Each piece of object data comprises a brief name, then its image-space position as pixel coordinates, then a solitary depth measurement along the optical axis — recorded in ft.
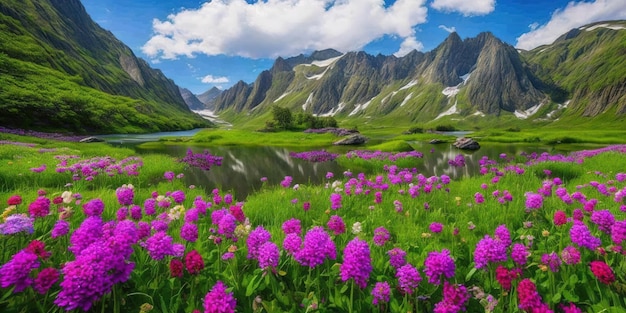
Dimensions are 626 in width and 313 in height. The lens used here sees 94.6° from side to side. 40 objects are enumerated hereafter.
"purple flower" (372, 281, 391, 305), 11.50
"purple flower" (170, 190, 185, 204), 23.96
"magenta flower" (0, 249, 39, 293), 8.73
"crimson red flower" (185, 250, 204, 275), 11.38
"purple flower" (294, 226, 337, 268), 12.03
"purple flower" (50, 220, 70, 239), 13.67
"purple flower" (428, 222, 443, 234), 19.48
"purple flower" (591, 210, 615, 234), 16.24
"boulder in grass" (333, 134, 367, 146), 194.59
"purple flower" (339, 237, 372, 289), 11.05
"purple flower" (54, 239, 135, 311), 8.39
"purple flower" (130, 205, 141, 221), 18.61
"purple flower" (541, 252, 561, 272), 13.26
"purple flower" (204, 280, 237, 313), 9.12
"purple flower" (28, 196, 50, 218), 15.64
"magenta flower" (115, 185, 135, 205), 21.75
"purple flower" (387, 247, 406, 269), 14.01
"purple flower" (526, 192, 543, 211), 21.83
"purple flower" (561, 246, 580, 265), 13.21
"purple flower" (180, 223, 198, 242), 14.79
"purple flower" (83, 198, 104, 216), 17.19
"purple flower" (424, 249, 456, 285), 11.63
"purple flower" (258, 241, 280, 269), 12.31
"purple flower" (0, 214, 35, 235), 11.80
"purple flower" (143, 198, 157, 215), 21.02
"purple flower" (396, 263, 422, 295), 11.39
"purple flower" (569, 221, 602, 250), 14.07
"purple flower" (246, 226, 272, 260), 13.67
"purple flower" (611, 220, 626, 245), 14.32
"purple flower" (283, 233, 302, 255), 13.43
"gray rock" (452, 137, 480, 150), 165.17
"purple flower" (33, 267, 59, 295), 8.97
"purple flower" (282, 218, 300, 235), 16.75
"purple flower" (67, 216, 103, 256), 11.08
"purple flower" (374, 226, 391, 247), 17.33
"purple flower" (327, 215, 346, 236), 17.21
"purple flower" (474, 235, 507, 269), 12.89
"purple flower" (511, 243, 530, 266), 13.46
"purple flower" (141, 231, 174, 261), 12.14
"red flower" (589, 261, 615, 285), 11.08
